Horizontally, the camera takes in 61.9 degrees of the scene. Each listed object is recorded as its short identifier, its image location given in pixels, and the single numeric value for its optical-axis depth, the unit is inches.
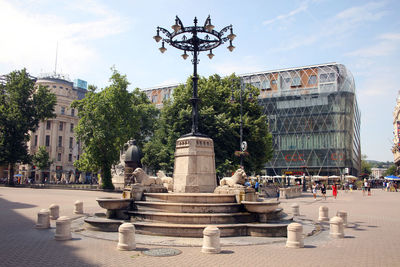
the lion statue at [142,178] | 538.0
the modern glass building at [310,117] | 2539.4
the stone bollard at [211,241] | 334.3
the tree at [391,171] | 4694.1
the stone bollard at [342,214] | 530.2
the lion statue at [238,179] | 515.2
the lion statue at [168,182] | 592.2
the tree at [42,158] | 2249.0
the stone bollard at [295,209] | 668.7
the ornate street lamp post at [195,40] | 582.6
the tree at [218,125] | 1173.7
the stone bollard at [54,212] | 585.7
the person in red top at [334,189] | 1216.7
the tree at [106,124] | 1389.0
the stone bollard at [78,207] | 658.8
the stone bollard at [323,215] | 597.9
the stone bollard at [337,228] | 432.8
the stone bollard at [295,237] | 365.4
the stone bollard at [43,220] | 472.7
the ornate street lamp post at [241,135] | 1010.2
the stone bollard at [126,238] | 343.9
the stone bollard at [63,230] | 391.6
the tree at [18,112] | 1605.6
